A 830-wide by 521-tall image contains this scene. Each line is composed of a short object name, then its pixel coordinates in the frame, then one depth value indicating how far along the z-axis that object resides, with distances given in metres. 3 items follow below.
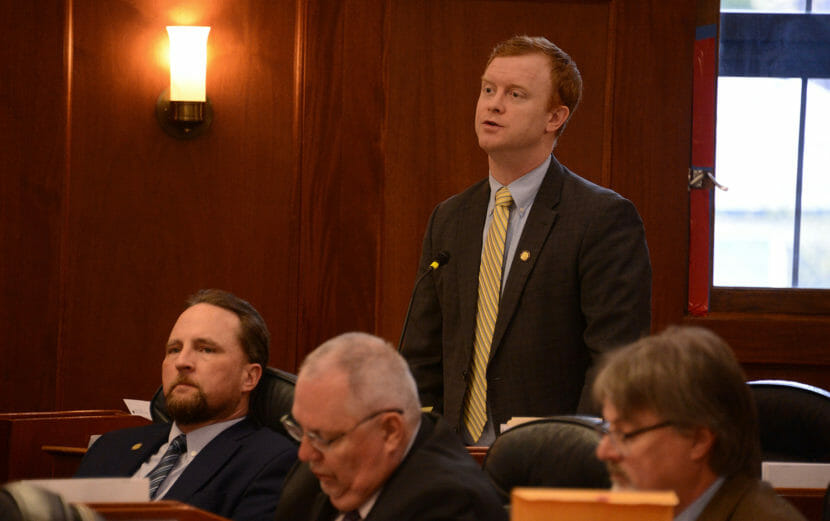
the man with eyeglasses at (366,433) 6.08
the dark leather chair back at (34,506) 5.23
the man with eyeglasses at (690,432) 5.92
